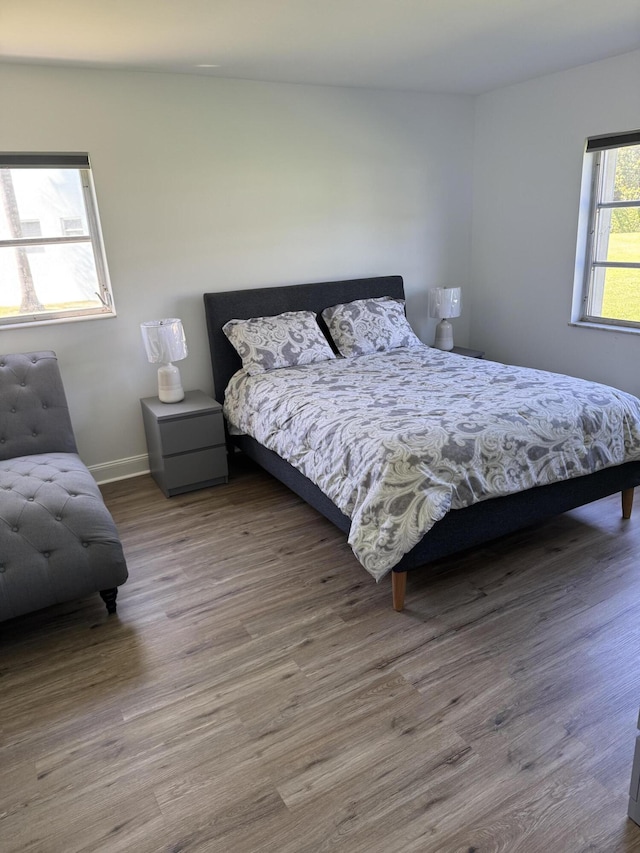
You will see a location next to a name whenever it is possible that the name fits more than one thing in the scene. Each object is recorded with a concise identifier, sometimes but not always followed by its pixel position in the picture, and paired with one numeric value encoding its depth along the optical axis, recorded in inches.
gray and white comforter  88.7
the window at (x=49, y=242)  132.1
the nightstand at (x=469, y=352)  176.8
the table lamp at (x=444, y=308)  177.8
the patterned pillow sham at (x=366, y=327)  158.7
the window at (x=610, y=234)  150.6
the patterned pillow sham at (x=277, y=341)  146.3
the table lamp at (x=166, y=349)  135.6
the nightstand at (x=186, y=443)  134.7
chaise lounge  87.0
